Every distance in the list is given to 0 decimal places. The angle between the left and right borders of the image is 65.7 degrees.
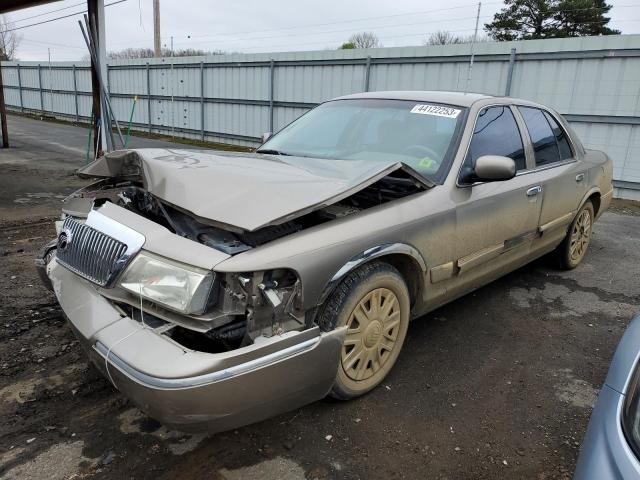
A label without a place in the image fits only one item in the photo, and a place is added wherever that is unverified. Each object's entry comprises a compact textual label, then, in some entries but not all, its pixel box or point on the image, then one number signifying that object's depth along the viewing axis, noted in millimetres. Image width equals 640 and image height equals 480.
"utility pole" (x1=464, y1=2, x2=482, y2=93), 10461
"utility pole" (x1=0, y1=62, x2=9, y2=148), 12272
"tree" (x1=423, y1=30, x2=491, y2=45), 46803
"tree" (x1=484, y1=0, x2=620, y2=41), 30094
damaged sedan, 2053
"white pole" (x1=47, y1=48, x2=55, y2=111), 23544
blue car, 1310
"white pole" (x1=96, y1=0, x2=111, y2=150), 9922
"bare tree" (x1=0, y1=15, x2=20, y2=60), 49375
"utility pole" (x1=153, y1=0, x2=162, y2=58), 28281
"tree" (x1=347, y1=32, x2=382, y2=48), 50572
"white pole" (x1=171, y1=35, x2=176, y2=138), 17406
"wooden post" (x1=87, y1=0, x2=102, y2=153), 9784
